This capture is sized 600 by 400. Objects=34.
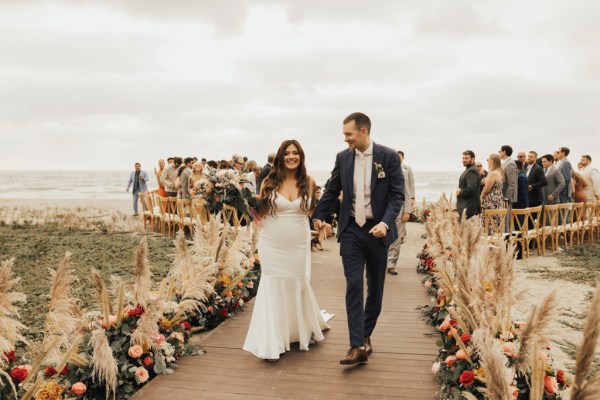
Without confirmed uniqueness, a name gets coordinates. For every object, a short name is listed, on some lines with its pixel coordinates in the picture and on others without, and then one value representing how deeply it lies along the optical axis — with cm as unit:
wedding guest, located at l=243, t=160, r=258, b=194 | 1231
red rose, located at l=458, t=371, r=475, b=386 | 319
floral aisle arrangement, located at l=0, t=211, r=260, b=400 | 301
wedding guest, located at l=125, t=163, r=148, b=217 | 1895
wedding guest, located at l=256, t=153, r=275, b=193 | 1022
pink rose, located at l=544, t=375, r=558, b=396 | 294
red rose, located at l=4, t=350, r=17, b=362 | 306
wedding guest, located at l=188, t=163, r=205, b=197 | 1337
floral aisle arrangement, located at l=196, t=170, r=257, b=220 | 500
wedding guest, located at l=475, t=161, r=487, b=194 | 1648
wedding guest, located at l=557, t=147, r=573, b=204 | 1295
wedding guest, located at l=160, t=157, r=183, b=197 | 1545
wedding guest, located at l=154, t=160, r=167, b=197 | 1628
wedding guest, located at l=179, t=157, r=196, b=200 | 1398
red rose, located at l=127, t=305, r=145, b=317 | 415
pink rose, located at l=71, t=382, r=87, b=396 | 358
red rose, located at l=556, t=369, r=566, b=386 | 311
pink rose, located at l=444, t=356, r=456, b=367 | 358
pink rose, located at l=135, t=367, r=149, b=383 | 394
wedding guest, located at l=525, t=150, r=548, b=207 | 1258
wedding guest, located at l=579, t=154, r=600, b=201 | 1381
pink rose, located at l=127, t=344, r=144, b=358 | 398
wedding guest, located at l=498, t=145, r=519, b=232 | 1066
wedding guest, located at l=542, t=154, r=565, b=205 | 1277
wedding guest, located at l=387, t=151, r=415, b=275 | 779
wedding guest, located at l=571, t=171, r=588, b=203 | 1373
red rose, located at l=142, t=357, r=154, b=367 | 411
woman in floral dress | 965
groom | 438
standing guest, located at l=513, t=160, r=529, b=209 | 1155
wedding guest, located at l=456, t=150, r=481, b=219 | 930
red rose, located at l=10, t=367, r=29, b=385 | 300
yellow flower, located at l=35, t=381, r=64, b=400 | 317
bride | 478
